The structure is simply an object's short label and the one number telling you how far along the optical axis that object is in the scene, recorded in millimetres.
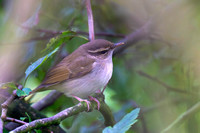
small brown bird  8094
